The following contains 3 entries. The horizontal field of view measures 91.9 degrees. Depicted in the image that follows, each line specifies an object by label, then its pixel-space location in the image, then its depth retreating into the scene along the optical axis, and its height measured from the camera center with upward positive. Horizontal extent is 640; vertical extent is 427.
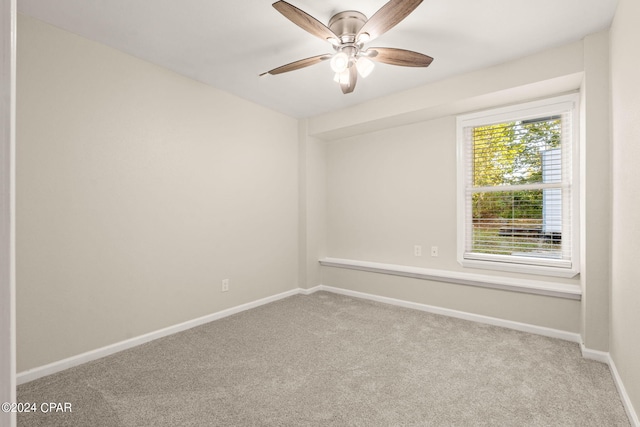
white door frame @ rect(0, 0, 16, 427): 0.28 +0.01
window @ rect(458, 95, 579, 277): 2.84 +0.21
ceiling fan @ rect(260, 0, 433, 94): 1.77 +1.10
